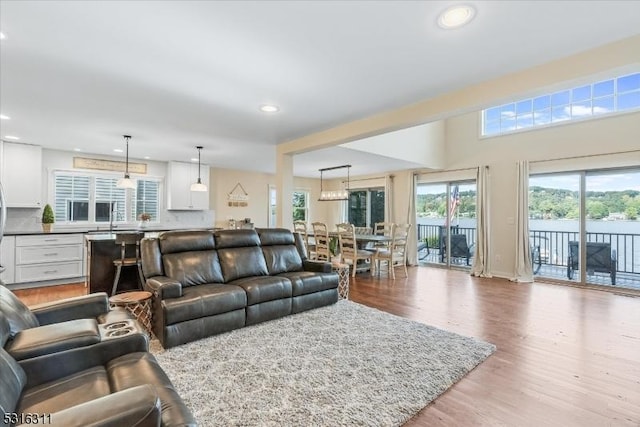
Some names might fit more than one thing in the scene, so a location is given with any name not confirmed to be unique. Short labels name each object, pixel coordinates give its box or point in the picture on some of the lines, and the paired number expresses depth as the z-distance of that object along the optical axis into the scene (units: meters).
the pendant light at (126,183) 4.74
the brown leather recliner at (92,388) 1.00
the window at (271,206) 8.76
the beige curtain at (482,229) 6.32
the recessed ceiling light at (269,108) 3.41
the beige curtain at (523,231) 5.78
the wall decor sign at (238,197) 7.98
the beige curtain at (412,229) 7.59
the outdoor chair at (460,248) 6.92
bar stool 3.88
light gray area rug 1.91
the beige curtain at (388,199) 8.13
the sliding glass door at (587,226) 4.98
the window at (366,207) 8.77
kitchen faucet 6.21
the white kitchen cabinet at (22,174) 5.05
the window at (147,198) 6.62
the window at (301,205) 9.63
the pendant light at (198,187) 5.40
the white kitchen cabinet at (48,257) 4.92
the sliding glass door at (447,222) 6.91
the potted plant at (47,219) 5.32
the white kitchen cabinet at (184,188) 6.73
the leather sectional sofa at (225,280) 2.90
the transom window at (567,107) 4.99
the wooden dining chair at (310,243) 6.61
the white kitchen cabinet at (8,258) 4.77
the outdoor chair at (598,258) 5.13
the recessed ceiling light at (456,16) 1.80
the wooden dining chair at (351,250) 6.01
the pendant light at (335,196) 7.02
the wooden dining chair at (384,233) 6.70
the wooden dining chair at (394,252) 6.01
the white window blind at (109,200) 6.19
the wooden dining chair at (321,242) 6.35
